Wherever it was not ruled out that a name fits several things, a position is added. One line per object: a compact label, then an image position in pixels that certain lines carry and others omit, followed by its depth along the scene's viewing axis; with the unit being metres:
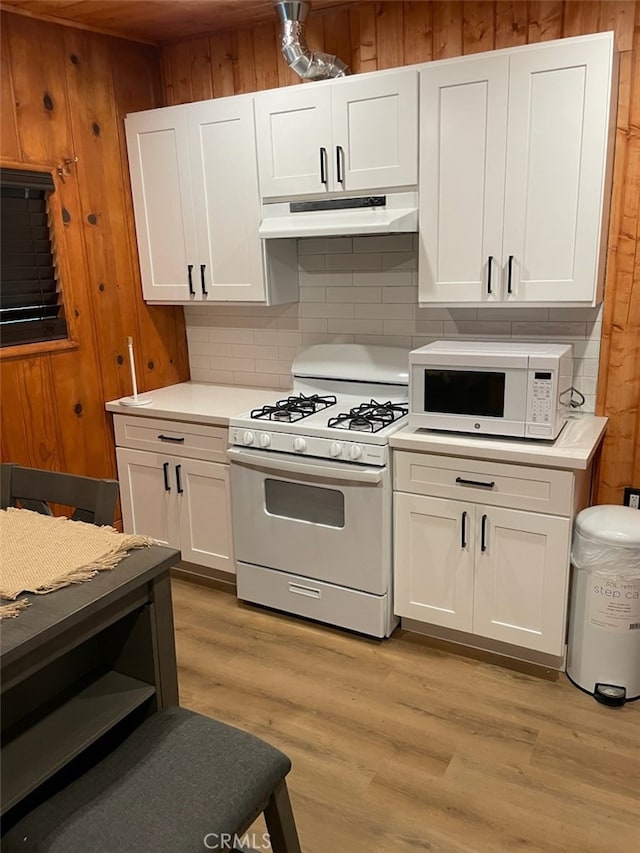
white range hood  2.79
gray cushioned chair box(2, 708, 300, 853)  1.27
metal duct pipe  2.84
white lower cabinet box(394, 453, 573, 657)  2.53
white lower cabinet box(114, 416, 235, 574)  3.27
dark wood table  1.33
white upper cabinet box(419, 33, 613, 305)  2.43
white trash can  2.40
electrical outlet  2.86
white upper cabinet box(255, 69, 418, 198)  2.74
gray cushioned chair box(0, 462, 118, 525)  1.88
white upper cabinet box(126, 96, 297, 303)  3.17
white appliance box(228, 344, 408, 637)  2.78
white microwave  2.47
